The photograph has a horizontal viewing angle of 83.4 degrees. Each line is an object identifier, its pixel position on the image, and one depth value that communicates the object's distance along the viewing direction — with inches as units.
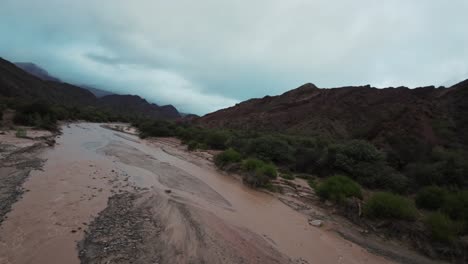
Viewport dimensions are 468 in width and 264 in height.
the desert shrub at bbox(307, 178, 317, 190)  559.8
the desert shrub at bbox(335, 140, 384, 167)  639.1
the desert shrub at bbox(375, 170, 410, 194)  550.9
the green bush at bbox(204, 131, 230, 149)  1128.5
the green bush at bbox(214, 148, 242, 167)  745.0
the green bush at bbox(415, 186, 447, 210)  438.0
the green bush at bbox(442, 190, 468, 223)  369.0
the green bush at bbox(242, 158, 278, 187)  573.0
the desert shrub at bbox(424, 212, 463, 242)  324.8
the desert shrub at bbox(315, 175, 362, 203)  467.2
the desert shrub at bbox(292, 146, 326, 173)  708.7
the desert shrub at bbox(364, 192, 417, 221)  374.0
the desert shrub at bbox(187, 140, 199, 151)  1079.0
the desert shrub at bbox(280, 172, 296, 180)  629.6
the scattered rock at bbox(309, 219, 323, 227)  397.2
